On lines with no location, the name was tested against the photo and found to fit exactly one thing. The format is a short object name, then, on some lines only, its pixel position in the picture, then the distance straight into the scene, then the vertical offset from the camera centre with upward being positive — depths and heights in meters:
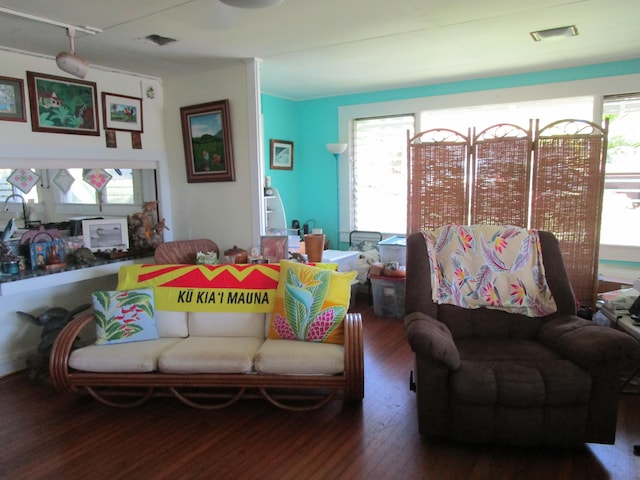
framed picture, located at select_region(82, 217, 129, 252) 3.66 -0.36
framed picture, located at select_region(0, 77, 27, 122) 3.04 +0.65
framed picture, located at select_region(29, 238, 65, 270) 3.26 -0.46
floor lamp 5.21 +0.41
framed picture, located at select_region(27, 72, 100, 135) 3.21 +0.67
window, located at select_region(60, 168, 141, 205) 3.62 +0.01
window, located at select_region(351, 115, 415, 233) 5.19 +0.18
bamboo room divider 3.18 +0.02
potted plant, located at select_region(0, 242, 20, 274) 3.05 -0.48
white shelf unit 4.97 -0.25
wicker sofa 2.46 -1.02
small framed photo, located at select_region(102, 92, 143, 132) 3.67 +0.68
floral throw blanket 2.63 -0.51
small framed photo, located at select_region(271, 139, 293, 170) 5.31 +0.43
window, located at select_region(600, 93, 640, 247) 4.02 +0.13
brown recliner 2.07 -0.95
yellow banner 2.91 -0.64
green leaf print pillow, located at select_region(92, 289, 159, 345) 2.77 -0.80
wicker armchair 3.42 -0.48
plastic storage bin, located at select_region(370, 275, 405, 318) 4.21 -1.04
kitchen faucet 3.28 -0.09
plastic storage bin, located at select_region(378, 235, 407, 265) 4.47 -0.64
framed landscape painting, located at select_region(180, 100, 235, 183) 3.69 +0.42
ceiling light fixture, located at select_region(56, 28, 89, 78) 2.69 +0.80
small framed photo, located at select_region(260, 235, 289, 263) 3.61 -0.48
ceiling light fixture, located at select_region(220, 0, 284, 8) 2.03 +0.87
